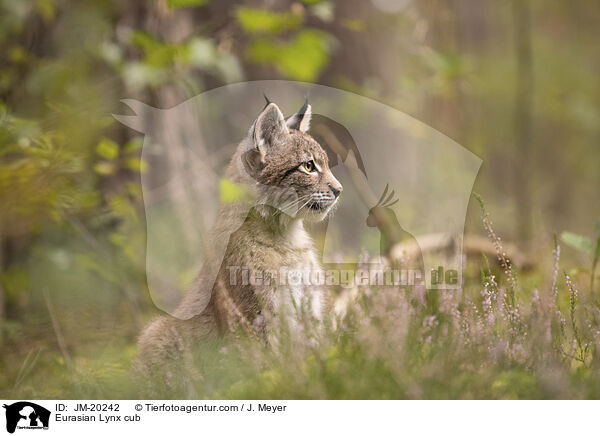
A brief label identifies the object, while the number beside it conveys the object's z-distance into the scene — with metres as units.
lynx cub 6.18
